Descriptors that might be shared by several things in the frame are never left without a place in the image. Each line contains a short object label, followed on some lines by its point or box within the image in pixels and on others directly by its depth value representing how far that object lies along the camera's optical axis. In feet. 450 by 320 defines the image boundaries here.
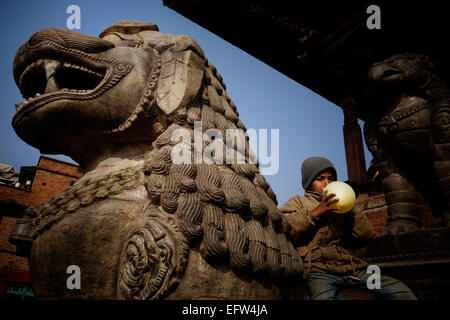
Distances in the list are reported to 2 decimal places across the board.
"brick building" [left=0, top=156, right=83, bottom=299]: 31.04
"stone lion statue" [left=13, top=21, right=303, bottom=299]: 3.81
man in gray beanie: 5.65
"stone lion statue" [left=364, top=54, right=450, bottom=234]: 10.05
